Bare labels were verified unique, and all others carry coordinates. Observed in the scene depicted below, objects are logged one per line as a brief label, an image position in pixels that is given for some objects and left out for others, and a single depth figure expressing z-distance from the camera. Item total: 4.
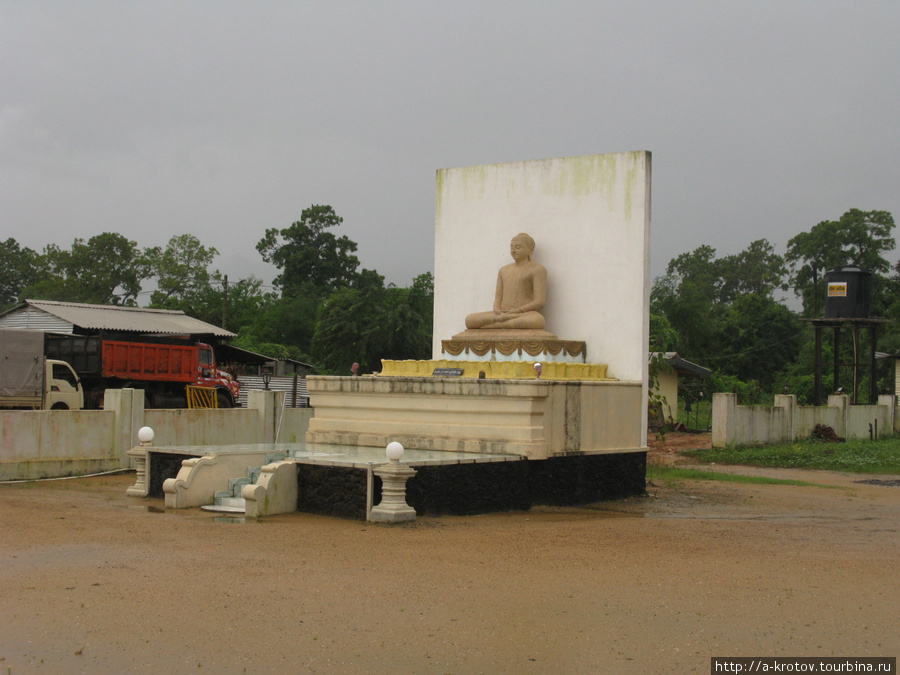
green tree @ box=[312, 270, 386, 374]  32.50
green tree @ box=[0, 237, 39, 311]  47.21
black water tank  26.28
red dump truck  20.98
